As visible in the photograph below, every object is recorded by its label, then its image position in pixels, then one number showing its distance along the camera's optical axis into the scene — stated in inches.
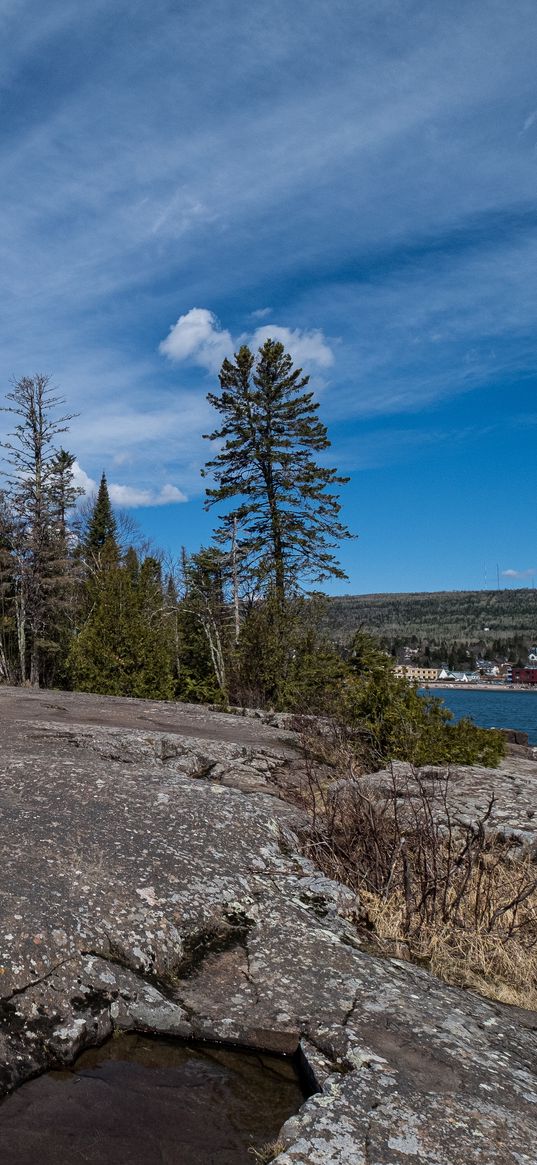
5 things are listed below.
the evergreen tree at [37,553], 1001.5
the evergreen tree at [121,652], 642.2
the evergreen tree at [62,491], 1066.7
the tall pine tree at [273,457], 1031.6
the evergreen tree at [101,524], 1833.2
